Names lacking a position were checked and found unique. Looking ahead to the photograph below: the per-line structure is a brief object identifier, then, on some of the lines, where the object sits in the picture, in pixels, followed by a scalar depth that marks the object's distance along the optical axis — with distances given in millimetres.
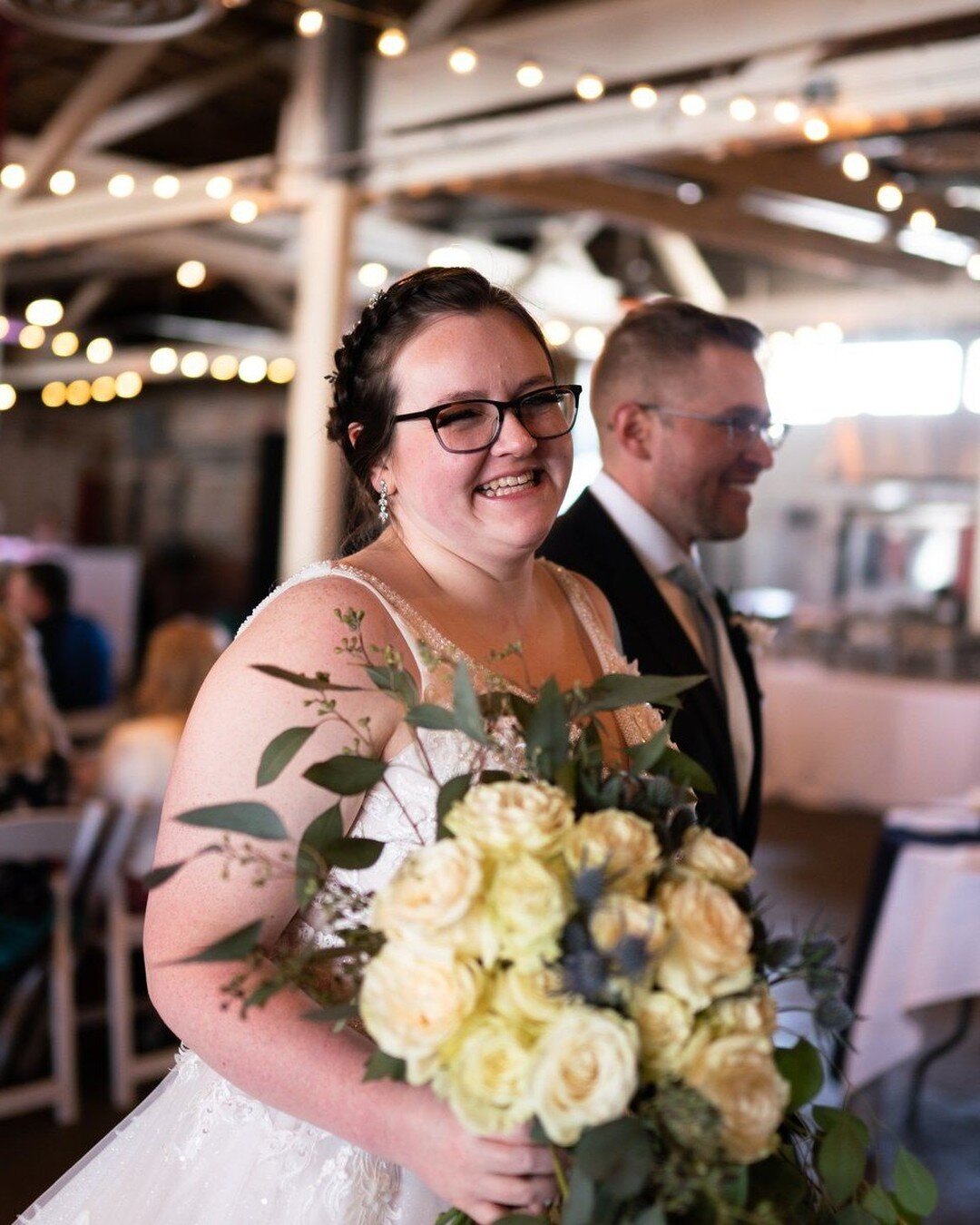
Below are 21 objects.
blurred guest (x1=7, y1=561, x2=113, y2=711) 6953
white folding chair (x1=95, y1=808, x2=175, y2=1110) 4191
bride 1240
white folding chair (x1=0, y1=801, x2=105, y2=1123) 3969
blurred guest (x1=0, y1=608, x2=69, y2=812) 4449
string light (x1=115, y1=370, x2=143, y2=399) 14625
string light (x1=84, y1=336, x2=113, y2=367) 13453
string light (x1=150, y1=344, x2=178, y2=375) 12844
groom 2473
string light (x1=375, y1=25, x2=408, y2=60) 4953
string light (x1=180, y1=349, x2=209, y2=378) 12648
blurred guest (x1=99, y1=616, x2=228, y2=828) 4387
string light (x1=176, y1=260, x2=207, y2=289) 10719
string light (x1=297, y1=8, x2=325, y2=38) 4898
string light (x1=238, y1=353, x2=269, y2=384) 12594
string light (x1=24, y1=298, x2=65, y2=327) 11500
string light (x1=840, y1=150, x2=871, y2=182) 6414
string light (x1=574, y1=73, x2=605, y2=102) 5344
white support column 6500
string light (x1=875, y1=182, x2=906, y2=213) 7117
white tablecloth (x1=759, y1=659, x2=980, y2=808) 8398
